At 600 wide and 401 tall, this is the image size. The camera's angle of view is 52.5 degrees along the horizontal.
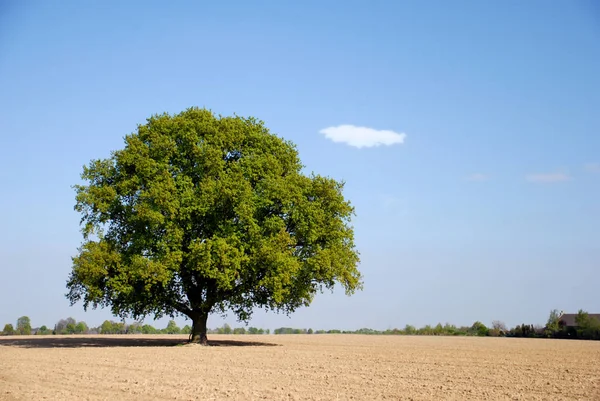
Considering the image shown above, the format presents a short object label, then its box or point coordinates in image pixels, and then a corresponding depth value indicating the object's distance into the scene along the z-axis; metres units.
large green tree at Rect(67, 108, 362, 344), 38.28
